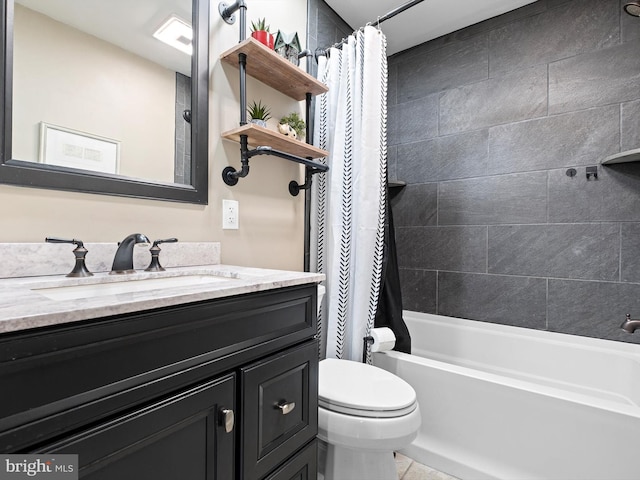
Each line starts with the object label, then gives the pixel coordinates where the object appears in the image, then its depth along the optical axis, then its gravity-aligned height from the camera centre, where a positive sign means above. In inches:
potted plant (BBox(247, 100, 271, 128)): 57.7 +23.7
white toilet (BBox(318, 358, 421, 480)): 44.7 -24.8
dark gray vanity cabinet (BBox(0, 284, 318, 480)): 19.2 -11.2
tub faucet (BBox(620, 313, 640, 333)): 55.2 -13.6
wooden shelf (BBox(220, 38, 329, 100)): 52.8 +31.0
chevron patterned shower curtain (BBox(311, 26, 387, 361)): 64.9 +10.2
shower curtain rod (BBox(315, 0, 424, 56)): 67.9 +48.6
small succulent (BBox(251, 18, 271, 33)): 57.9 +39.6
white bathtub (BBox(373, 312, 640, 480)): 48.0 -28.7
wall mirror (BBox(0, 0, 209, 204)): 35.8 +18.5
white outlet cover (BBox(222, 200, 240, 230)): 56.0 +4.8
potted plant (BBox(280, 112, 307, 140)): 65.6 +24.2
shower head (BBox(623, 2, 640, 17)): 57.2 +41.6
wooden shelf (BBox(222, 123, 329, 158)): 52.6 +17.9
